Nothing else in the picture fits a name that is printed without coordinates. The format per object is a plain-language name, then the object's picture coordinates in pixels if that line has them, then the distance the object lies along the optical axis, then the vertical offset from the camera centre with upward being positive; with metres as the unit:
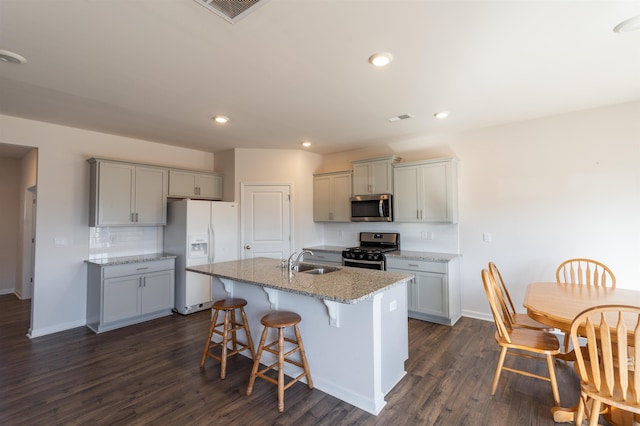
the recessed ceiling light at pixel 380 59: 2.21 +1.22
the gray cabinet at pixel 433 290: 3.78 -0.92
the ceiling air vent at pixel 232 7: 1.66 +1.22
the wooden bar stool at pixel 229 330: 2.65 -1.01
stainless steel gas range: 4.28 -0.45
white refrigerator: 4.30 -0.31
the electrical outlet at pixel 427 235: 4.43 -0.23
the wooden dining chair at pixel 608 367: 1.56 -0.81
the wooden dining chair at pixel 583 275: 2.71 -0.58
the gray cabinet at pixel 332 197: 5.05 +0.41
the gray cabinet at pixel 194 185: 4.62 +0.60
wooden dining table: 1.98 -0.62
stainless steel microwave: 4.54 +0.18
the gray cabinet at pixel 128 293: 3.71 -0.94
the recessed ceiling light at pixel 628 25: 1.87 +1.23
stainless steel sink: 2.97 -0.49
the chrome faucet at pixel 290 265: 2.75 -0.41
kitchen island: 2.15 -0.82
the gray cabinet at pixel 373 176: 4.56 +0.70
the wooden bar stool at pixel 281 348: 2.23 -1.01
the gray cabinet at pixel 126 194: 3.90 +0.39
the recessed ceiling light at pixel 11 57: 2.15 +1.22
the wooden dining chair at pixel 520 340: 2.15 -0.93
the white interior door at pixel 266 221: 5.01 +0.00
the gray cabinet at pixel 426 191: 4.05 +0.40
